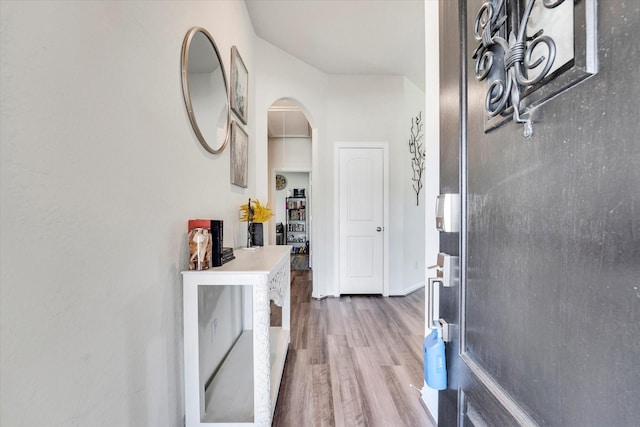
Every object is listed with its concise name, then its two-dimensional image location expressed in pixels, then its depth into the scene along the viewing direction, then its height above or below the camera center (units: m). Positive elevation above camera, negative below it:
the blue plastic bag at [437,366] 0.78 -0.42
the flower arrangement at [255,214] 2.25 +0.00
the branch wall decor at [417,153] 4.11 +0.85
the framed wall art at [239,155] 2.14 +0.47
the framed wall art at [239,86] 2.11 +1.02
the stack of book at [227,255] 1.51 -0.22
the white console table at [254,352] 1.29 -0.62
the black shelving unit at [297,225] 7.82 -0.32
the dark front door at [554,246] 0.32 -0.05
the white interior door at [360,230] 3.91 -0.23
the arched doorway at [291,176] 5.29 +0.94
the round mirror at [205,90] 1.43 +0.69
